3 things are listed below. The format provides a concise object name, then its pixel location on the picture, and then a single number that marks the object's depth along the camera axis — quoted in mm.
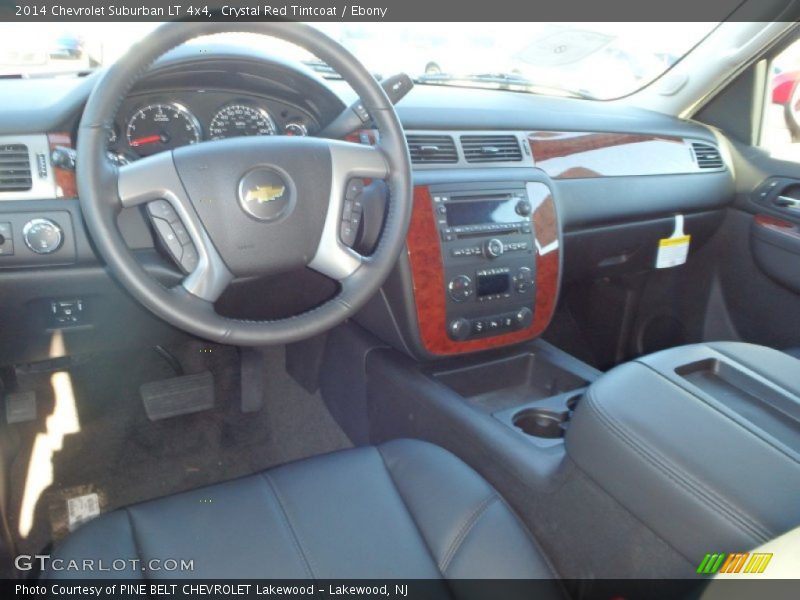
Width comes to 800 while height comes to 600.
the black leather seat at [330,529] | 1134
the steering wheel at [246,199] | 1147
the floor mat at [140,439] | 1972
